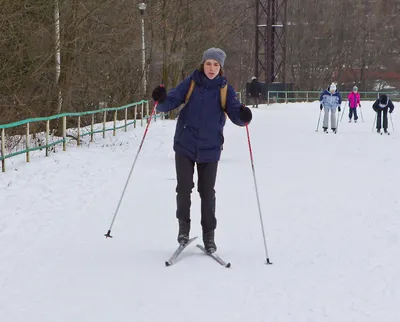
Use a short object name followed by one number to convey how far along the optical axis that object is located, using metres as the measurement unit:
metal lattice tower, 49.44
